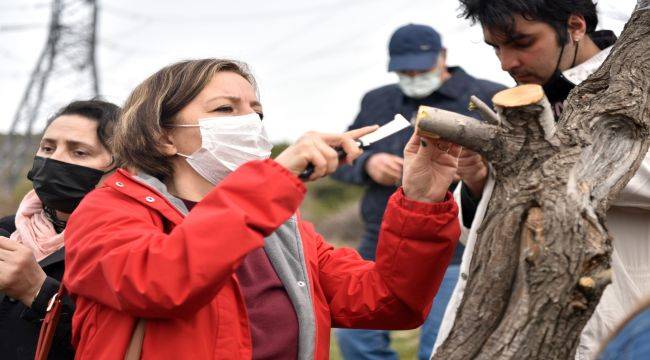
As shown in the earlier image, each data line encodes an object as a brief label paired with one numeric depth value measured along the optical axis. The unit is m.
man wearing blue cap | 5.07
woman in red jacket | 2.25
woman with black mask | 3.04
